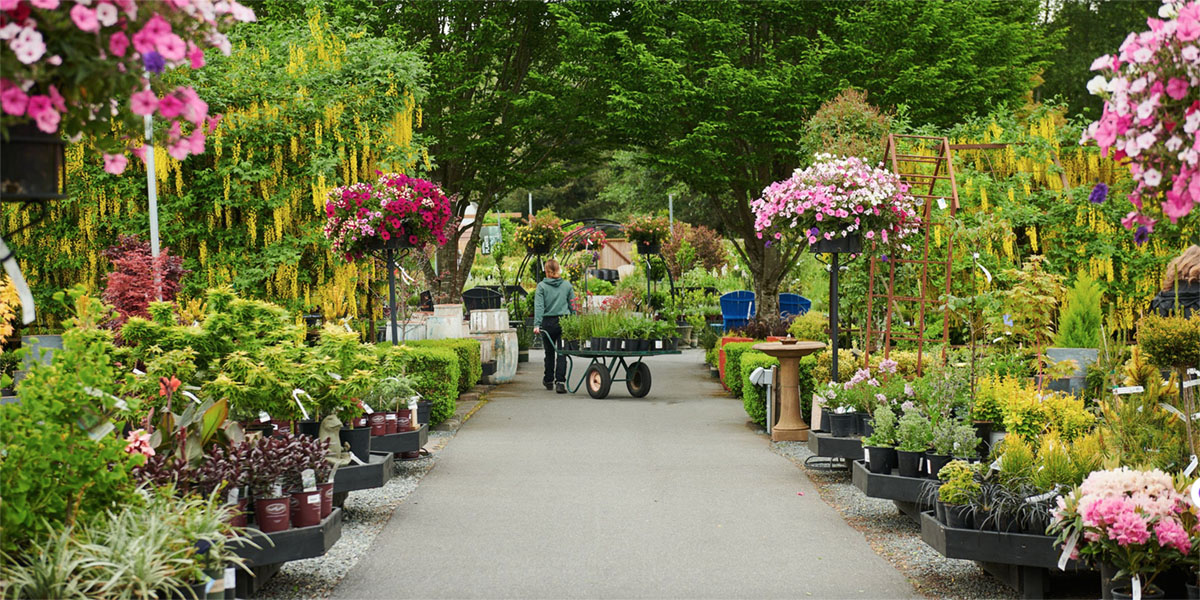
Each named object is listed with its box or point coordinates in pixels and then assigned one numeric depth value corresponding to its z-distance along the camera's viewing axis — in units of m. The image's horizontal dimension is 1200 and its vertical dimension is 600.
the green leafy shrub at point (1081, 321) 9.47
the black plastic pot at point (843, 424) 7.82
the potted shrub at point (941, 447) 6.09
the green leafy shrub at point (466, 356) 12.27
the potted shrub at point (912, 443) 6.21
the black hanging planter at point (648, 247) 22.98
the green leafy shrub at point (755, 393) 10.58
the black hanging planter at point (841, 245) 9.09
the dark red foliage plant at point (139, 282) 9.35
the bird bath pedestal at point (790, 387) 9.74
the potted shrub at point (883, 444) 6.39
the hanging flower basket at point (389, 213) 10.09
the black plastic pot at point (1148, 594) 4.12
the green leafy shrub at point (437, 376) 9.98
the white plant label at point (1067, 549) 4.40
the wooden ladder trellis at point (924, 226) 8.96
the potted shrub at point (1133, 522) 4.10
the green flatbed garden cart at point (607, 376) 13.67
